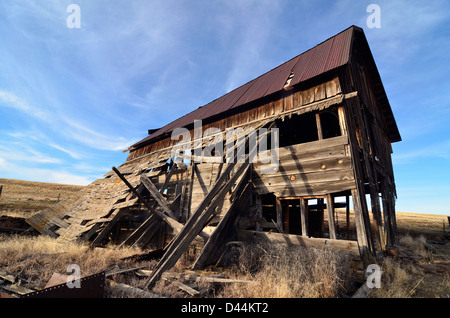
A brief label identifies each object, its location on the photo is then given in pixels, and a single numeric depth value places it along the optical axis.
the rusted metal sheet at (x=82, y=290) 3.25
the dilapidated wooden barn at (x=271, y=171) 6.65
